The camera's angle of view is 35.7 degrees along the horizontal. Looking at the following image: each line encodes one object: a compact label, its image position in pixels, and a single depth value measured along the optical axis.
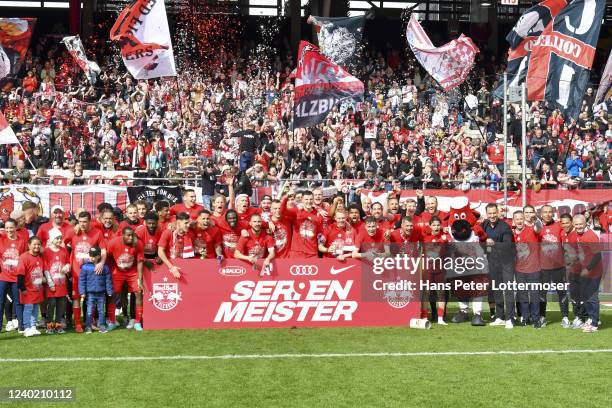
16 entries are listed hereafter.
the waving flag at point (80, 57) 27.16
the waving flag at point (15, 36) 26.14
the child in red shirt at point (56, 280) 13.57
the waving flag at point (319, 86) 19.77
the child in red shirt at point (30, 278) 13.37
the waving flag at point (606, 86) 20.50
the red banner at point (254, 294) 13.68
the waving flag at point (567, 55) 18.98
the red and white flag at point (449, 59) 25.06
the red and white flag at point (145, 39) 22.67
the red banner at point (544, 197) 22.78
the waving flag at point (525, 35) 21.05
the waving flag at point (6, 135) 20.73
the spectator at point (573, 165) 25.30
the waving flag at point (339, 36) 23.42
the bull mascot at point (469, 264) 14.05
